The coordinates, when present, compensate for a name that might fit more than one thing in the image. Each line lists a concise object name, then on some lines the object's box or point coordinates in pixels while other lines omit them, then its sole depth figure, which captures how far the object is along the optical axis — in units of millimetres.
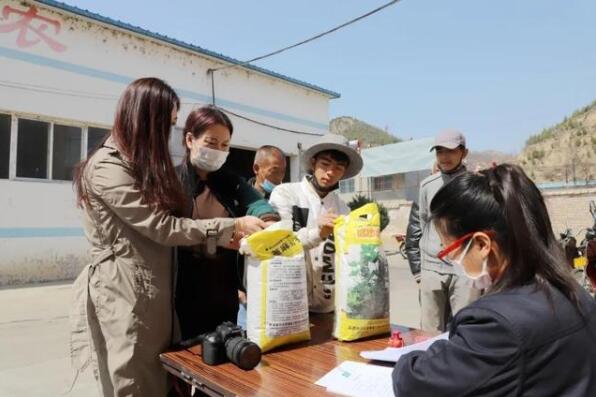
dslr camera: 1218
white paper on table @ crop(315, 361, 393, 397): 1066
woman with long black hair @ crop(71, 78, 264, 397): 1336
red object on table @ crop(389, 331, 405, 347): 1389
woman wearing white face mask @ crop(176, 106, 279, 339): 1604
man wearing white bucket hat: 1806
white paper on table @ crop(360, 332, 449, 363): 1251
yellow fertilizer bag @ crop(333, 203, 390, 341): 1419
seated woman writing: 799
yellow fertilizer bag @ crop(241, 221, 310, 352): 1325
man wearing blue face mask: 3414
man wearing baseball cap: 2551
